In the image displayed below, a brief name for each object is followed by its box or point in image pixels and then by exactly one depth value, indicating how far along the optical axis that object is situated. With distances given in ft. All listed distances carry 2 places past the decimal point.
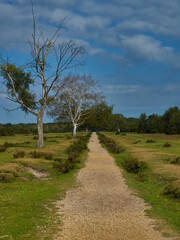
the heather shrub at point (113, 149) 88.53
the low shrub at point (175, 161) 55.14
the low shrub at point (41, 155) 62.49
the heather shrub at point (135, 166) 53.32
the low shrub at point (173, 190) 33.39
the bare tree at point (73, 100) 173.78
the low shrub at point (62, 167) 50.96
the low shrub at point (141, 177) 45.19
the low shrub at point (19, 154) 61.31
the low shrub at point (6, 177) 40.55
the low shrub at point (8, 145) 95.55
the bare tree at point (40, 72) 87.15
